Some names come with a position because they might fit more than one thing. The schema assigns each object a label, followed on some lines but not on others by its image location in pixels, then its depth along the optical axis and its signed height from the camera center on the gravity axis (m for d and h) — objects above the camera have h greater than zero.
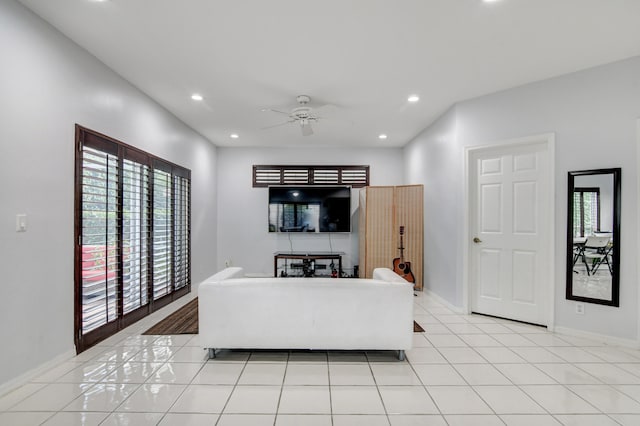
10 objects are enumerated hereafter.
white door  3.63 -0.22
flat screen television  6.30 +0.09
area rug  3.46 -1.31
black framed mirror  3.12 -0.23
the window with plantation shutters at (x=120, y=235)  2.89 -0.25
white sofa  2.63 -0.85
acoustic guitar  5.41 -0.93
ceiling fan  3.89 +1.27
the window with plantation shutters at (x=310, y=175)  6.64 +0.81
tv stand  6.00 -1.01
